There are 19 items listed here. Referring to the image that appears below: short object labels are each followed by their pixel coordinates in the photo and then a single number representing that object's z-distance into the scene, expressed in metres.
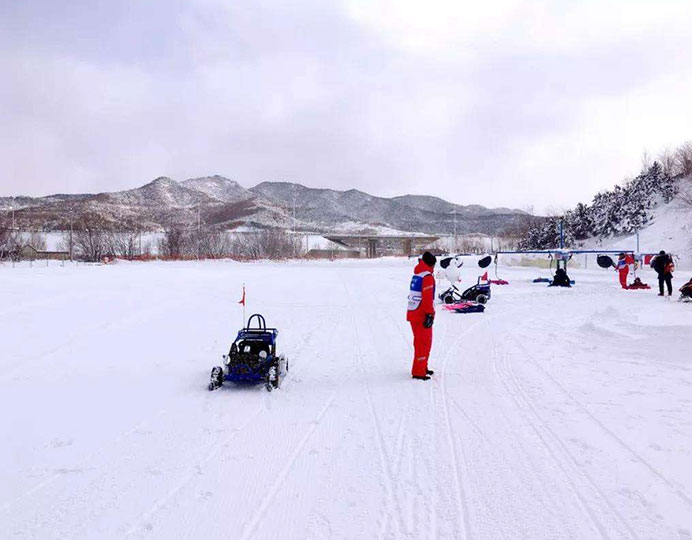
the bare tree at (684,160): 66.31
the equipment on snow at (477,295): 18.53
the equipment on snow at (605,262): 27.75
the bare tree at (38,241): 92.08
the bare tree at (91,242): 81.89
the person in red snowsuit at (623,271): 25.39
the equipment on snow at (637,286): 24.54
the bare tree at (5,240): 60.84
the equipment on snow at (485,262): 25.16
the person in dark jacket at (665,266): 20.09
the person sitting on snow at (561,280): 27.09
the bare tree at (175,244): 96.56
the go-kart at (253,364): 7.20
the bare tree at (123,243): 89.00
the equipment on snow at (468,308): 16.73
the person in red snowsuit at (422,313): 7.93
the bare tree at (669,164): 72.50
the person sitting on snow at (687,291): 17.62
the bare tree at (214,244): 99.41
